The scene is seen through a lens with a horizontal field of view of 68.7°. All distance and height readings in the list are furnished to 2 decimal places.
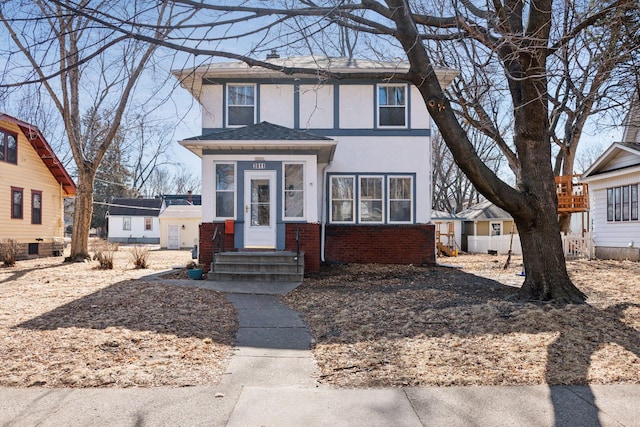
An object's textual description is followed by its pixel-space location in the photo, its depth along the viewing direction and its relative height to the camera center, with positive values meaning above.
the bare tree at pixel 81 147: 16.89 +2.98
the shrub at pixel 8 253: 15.45 -0.93
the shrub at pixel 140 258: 14.62 -1.01
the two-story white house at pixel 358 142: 14.70 +2.66
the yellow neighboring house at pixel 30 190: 20.00 +1.66
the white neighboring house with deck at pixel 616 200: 16.88 +1.02
